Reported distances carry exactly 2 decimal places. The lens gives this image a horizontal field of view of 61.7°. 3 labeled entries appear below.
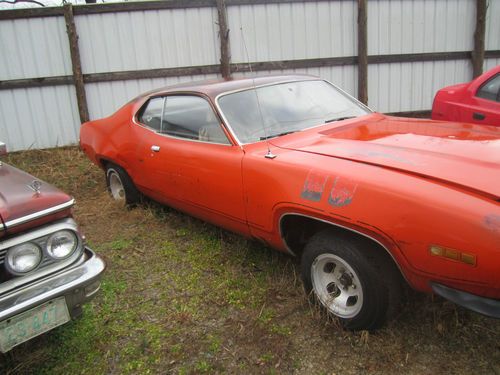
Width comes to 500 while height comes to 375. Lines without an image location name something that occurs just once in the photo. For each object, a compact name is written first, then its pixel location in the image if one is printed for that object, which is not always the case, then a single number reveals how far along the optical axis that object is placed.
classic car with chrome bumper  1.95
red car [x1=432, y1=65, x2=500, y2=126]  4.33
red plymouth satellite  1.91
